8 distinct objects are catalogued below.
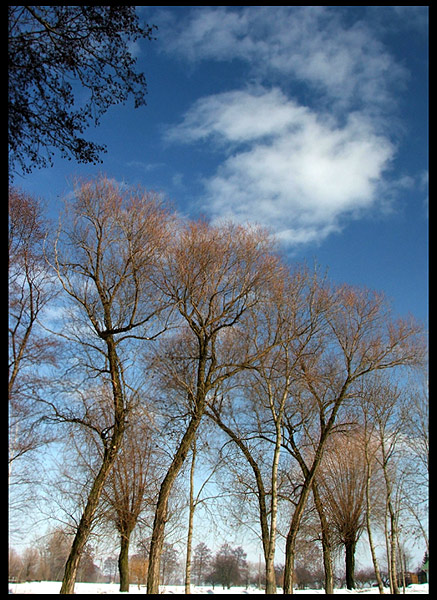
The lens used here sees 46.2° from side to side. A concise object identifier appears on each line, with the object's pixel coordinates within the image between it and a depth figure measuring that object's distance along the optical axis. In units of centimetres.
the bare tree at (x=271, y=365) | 1602
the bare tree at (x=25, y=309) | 1234
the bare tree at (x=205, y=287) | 1408
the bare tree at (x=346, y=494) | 2278
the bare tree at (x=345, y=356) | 1689
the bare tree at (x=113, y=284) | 1258
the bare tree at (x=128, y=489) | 1853
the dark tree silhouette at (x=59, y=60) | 648
